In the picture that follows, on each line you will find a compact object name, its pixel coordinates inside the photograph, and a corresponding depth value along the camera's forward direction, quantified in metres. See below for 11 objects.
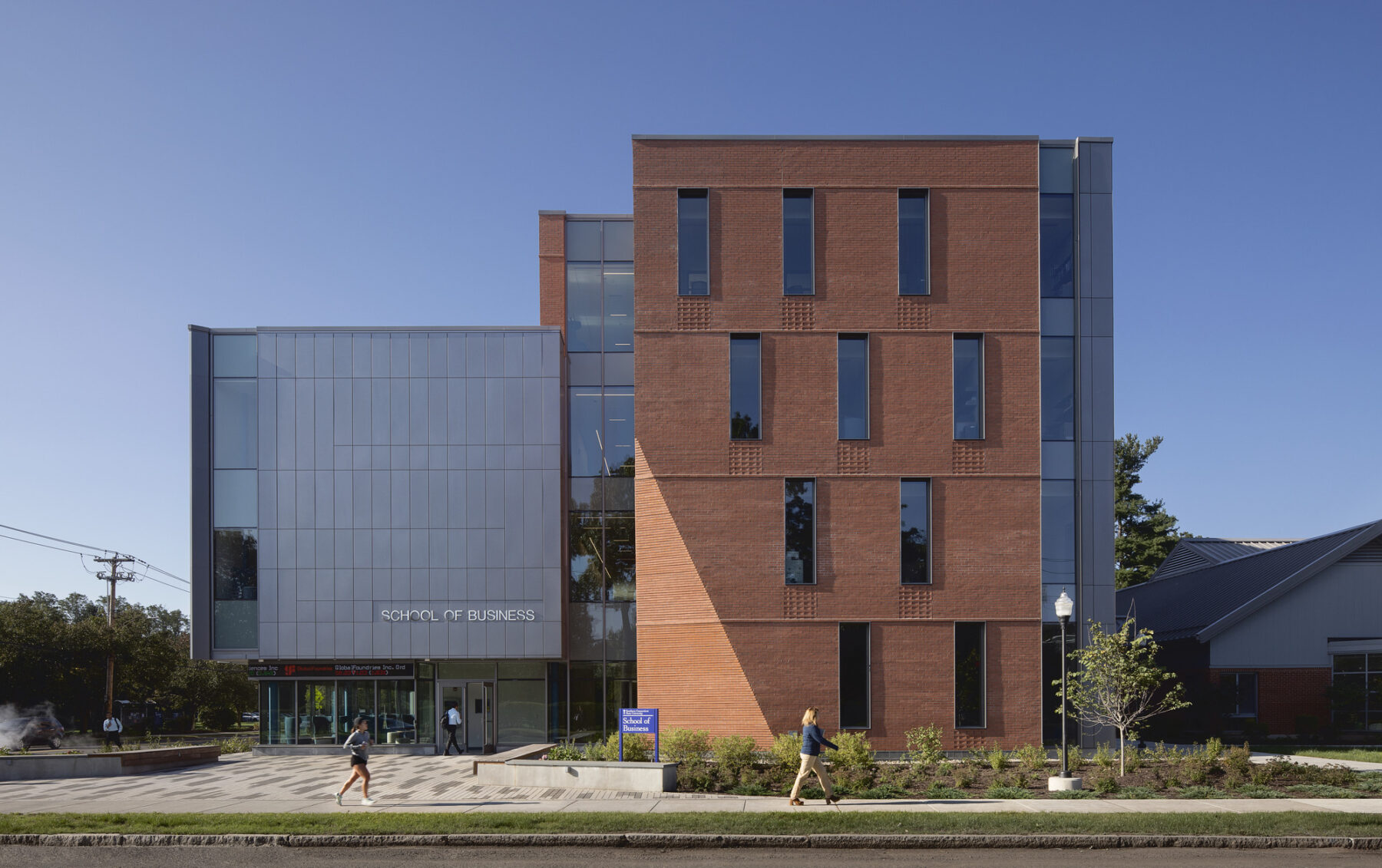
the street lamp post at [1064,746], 19.28
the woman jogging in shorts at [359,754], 18.97
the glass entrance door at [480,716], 32.72
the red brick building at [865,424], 25.83
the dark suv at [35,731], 48.50
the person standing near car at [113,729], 37.28
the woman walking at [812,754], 17.36
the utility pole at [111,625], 55.31
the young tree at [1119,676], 21.91
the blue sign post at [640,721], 21.03
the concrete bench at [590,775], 19.53
